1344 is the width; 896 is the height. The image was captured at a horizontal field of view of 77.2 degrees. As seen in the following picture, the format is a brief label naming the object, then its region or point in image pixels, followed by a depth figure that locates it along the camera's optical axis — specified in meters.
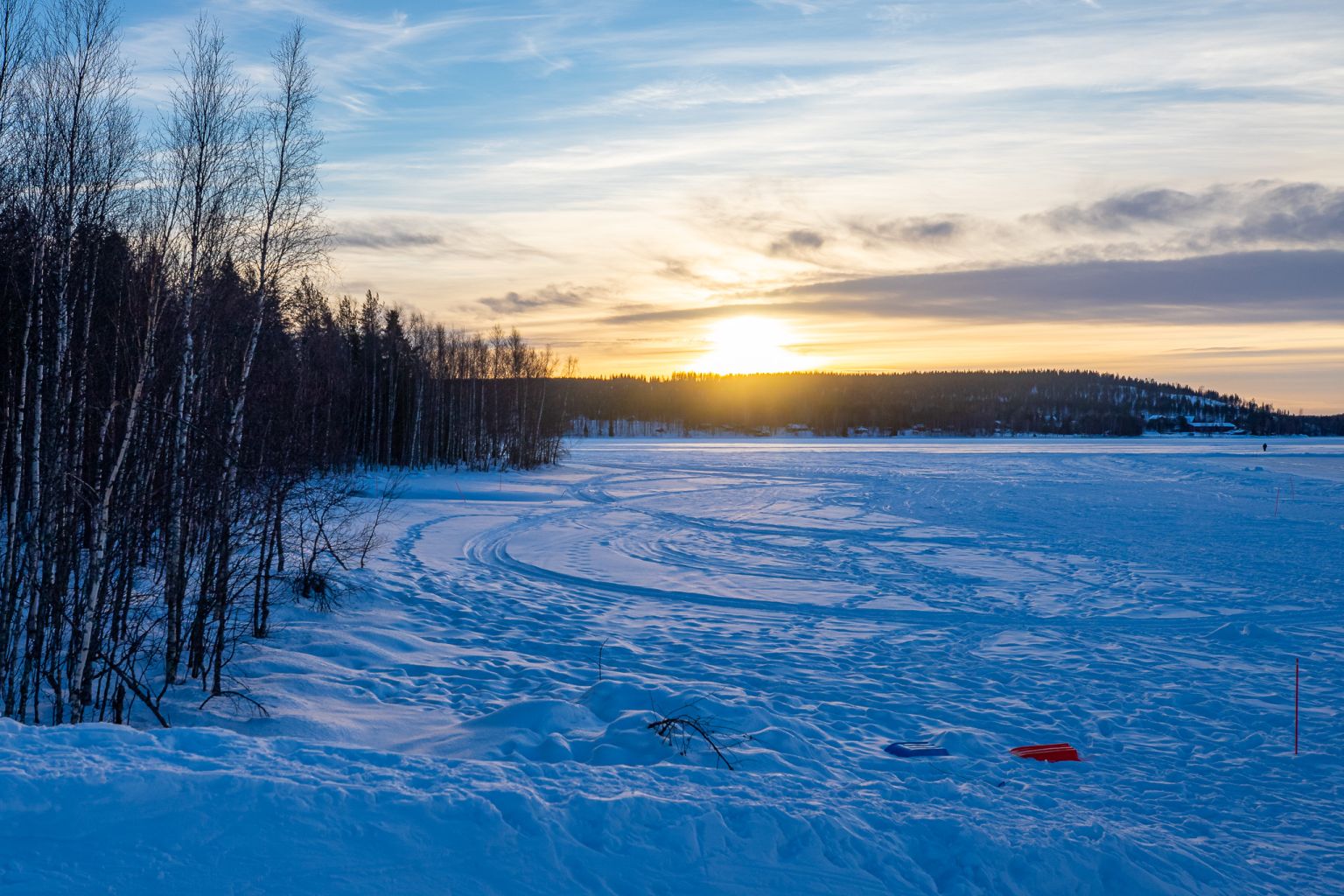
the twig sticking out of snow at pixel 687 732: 6.23
